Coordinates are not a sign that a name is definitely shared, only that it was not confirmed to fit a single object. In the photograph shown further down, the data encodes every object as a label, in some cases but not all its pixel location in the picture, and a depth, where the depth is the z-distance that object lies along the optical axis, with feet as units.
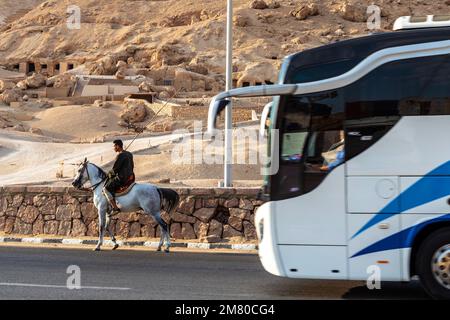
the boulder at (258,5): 314.35
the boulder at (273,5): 316.19
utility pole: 59.00
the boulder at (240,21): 286.87
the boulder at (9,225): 55.47
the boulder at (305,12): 303.27
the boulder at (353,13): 300.61
